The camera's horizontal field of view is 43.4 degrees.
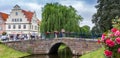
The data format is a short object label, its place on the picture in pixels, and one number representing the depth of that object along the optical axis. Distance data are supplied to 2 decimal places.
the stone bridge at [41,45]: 24.75
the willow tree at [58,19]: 33.49
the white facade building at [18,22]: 45.87
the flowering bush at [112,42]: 6.67
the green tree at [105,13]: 25.64
